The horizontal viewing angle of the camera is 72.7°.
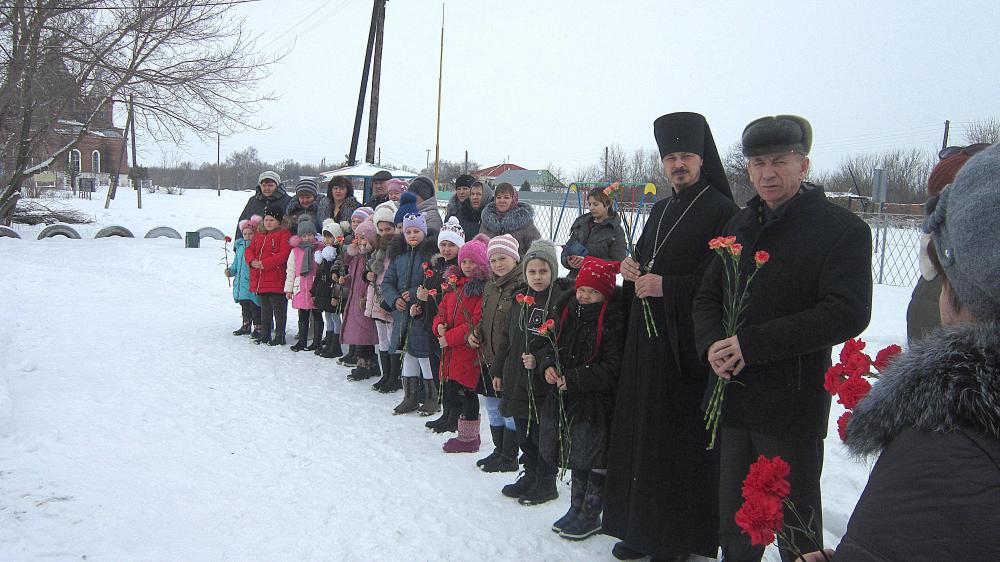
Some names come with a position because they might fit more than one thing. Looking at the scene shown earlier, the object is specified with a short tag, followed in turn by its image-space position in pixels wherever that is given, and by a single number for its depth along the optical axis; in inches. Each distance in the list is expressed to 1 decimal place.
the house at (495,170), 2432.6
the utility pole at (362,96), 685.9
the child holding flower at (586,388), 137.9
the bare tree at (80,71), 597.6
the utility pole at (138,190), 1307.8
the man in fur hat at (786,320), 94.4
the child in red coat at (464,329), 191.0
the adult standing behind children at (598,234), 230.5
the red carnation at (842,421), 50.5
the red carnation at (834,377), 73.9
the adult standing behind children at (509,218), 242.4
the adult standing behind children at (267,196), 339.9
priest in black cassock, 120.3
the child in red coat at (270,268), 321.4
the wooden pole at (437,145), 606.2
